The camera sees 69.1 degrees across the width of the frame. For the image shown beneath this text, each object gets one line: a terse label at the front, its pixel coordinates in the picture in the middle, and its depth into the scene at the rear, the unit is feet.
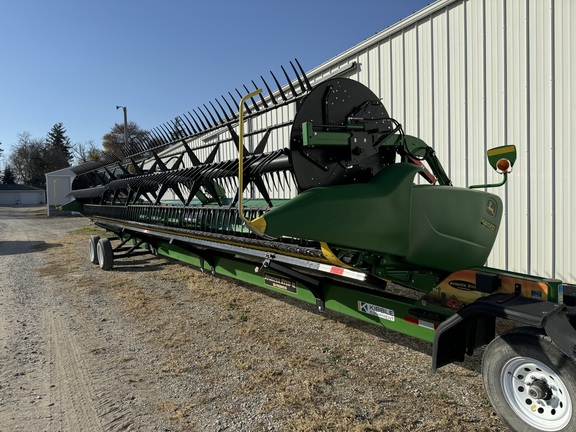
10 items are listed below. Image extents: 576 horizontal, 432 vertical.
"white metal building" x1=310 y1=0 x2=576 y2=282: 16.69
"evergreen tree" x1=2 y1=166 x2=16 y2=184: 249.14
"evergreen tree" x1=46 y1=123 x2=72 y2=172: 221.25
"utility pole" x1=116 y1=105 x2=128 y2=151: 90.76
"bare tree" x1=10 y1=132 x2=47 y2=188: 229.37
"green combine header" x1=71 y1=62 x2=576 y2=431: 7.91
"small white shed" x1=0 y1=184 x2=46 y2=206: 214.48
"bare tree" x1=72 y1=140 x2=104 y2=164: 240.53
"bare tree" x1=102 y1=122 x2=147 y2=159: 160.05
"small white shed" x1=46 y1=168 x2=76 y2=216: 93.30
